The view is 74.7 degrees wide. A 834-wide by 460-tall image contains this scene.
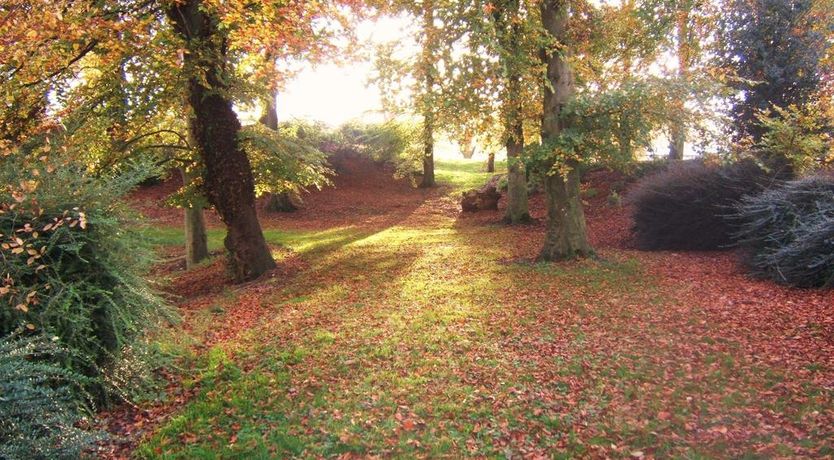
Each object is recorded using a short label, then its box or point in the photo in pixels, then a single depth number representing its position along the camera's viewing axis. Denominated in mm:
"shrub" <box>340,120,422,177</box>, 24578
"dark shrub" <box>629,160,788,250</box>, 12164
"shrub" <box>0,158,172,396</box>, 4629
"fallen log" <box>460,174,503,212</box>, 22297
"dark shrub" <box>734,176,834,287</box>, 8484
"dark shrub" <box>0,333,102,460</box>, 3941
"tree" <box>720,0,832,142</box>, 15672
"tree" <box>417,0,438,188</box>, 10289
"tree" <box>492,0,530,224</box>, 10102
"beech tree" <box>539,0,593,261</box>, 11070
